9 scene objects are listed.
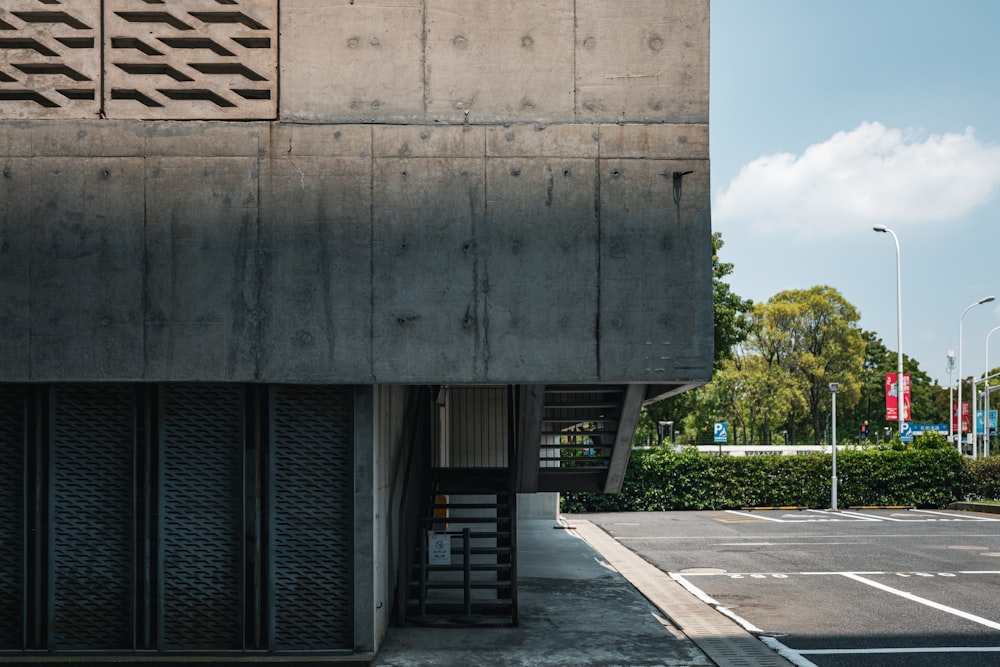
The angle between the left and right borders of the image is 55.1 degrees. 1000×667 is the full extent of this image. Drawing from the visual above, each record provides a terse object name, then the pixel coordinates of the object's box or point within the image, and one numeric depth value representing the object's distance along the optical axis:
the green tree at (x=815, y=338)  64.94
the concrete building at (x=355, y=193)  9.32
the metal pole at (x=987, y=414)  53.61
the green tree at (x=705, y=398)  40.31
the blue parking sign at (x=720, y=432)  41.85
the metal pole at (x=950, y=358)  62.28
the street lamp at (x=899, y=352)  38.62
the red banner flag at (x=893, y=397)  40.41
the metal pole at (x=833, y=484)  32.47
